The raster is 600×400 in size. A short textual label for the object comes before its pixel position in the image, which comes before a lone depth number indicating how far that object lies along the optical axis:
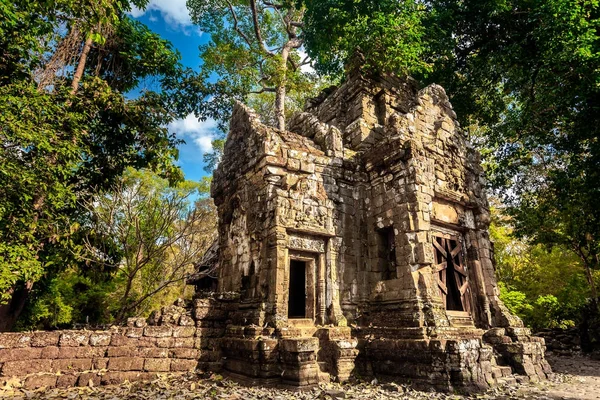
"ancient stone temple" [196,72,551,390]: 6.62
